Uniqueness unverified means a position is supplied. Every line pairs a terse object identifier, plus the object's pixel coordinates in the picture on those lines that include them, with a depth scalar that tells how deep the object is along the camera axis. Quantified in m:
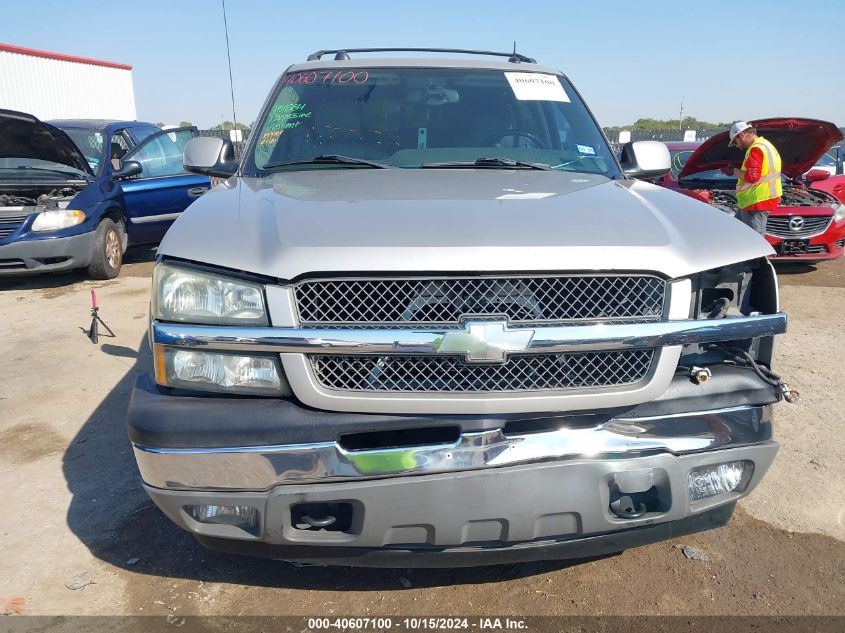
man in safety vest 7.64
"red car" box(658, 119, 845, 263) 7.75
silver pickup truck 1.98
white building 21.05
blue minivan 7.06
